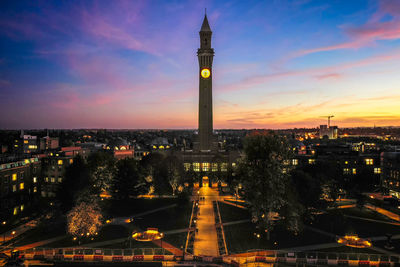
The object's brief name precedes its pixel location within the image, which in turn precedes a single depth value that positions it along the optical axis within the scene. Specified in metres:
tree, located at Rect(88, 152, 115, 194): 67.74
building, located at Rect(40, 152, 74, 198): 81.38
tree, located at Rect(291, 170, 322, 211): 55.00
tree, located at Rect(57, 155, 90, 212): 57.16
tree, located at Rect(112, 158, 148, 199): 69.50
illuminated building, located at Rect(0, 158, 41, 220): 58.72
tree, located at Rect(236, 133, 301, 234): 45.28
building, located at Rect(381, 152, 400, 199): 73.84
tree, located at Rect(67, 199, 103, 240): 43.61
